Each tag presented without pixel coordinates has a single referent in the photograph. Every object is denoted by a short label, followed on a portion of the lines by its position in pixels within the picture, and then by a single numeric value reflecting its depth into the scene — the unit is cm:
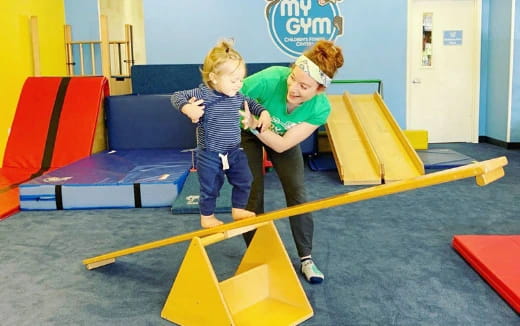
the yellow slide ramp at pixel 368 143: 547
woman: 238
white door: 830
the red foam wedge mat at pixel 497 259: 250
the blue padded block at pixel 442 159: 602
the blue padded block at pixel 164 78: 720
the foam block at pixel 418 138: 747
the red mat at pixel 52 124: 577
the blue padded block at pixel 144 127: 639
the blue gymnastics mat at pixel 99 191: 442
